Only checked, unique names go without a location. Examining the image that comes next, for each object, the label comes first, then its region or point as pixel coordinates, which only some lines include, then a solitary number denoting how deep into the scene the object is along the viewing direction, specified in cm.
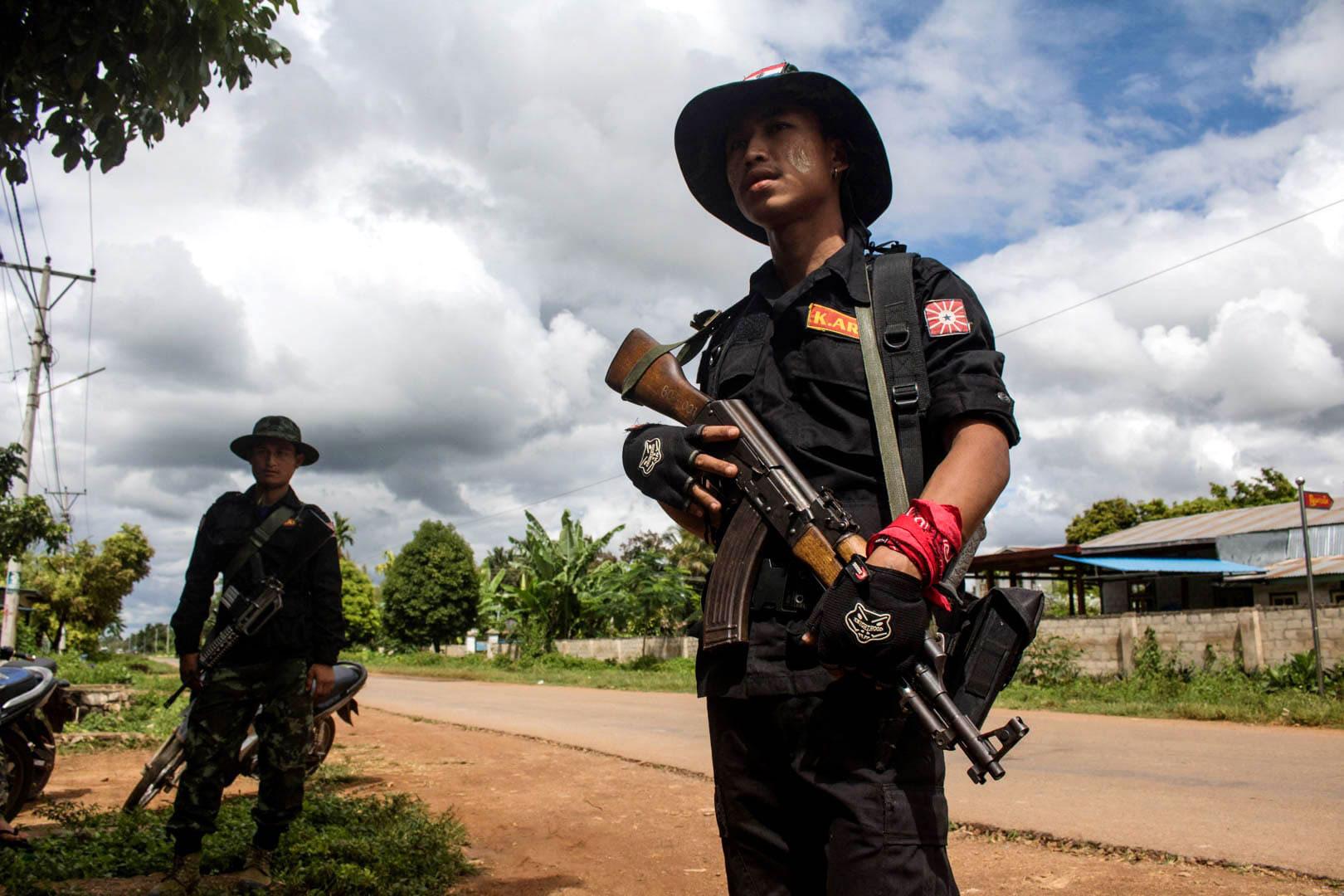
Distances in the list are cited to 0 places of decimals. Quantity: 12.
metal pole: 1214
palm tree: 5470
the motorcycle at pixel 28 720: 510
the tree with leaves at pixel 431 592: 4169
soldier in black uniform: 153
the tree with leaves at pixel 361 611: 4672
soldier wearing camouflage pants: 429
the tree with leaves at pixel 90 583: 2722
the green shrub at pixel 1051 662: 1582
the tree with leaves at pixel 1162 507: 3644
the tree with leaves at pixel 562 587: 2952
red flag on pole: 1192
